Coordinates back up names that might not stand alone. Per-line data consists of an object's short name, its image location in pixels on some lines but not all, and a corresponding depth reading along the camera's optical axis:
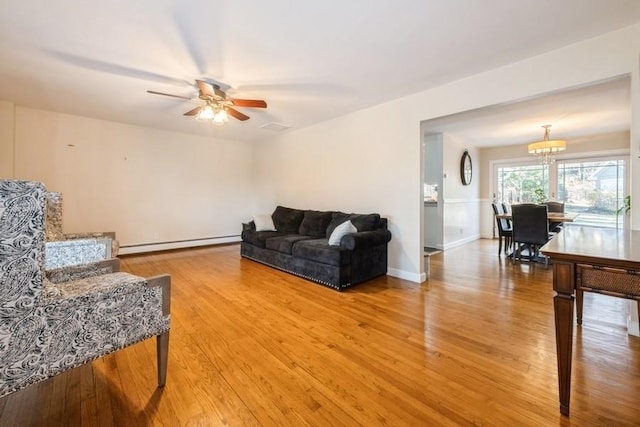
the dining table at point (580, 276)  1.24
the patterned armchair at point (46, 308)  1.05
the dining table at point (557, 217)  4.54
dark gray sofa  3.41
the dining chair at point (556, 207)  5.58
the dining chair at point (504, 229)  5.05
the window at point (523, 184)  6.49
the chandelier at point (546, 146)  4.65
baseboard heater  5.27
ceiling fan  3.08
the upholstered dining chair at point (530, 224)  4.18
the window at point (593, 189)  5.60
